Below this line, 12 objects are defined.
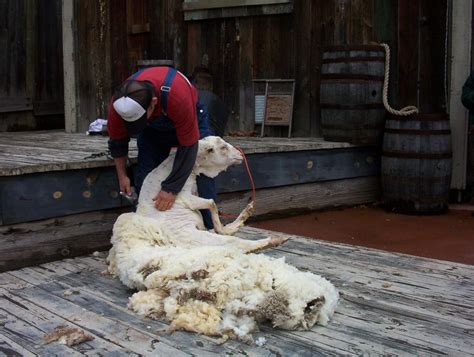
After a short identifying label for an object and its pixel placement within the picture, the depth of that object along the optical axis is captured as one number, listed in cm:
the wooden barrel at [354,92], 610
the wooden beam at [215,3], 693
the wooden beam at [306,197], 523
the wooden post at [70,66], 766
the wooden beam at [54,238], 366
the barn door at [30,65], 854
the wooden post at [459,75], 598
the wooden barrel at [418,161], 592
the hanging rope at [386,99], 606
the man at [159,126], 321
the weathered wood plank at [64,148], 385
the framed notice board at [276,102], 696
